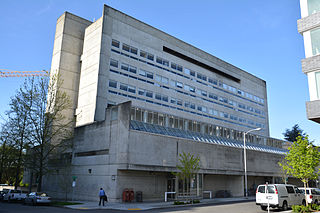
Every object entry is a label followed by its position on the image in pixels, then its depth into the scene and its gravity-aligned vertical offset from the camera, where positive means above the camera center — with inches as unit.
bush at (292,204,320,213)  788.6 -96.5
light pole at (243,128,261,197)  1512.5 +89.2
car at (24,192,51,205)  1096.6 -118.1
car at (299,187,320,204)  981.2 -73.2
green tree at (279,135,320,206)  890.1 +49.4
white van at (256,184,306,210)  847.7 -67.7
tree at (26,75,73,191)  1370.0 +229.1
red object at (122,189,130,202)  1128.3 -102.5
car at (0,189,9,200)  1347.2 -119.9
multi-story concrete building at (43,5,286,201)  1212.5 +444.6
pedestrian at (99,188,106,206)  1020.6 -89.4
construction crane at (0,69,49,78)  5118.1 +1738.9
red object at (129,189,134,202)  1142.0 -99.6
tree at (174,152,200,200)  1105.6 +2.5
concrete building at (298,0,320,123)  689.0 +323.9
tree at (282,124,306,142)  4027.3 +597.2
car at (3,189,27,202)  1296.8 -125.6
